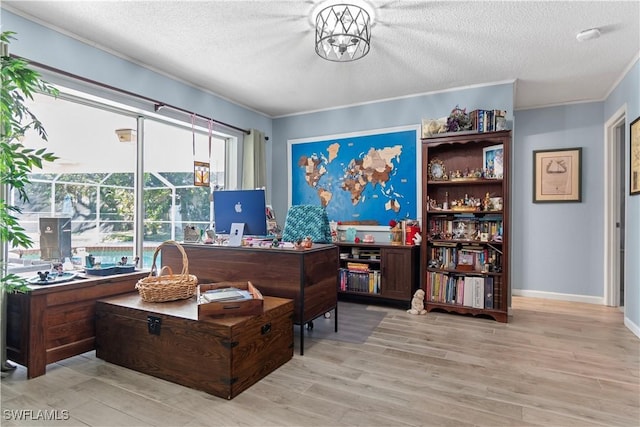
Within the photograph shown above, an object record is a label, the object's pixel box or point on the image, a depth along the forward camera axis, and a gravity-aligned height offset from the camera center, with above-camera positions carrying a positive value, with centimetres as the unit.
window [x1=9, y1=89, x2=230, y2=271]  296 +32
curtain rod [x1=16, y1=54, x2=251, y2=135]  268 +114
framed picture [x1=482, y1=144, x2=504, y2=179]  362 +57
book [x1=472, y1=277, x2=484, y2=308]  366 -82
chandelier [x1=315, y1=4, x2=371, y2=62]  245 +137
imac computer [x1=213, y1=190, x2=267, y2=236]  280 +3
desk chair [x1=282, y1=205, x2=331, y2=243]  310 -10
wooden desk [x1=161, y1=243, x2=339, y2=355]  260 -45
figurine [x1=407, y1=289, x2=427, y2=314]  382 -99
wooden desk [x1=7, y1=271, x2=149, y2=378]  223 -73
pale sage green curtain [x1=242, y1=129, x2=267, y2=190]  470 +71
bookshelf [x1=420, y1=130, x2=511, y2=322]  360 -10
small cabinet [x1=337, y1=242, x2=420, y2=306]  400 -69
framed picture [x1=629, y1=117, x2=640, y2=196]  319 +55
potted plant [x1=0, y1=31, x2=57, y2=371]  198 +34
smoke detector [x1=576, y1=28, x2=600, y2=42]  275 +144
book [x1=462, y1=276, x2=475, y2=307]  370 -82
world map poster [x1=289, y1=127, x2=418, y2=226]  441 +52
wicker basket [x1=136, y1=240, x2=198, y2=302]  246 -52
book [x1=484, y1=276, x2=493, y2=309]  362 -81
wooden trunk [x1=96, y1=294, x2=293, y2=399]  201 -81
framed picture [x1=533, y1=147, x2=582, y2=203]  446 +52
